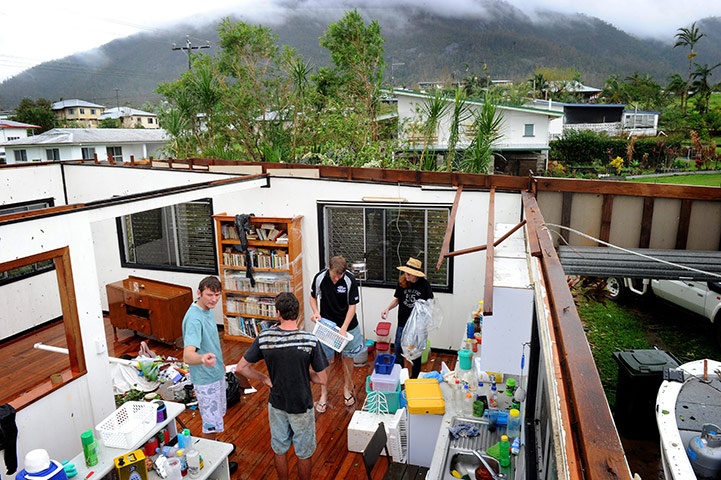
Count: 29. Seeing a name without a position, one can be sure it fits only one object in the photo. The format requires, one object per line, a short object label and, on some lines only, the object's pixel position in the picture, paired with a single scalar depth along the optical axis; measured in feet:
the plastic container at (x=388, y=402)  15.72
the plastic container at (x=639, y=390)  17.20
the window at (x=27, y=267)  24.62
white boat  11.89
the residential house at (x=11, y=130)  126.22
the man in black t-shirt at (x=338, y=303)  17.47
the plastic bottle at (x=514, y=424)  11.77
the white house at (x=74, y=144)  98.94
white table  10.67
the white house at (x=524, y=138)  68.18
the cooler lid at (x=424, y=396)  13.24
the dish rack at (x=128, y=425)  11.20
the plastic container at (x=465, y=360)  15.53
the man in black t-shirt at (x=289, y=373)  12.00
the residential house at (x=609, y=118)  123.85
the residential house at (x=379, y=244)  6.26
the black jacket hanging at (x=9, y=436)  11.07
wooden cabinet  23.59
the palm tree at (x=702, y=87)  137.90
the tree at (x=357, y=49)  50.29
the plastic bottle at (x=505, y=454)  10.86
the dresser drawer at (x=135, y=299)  23.75
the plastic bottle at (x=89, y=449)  10.59
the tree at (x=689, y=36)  206.30
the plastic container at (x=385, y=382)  15.56
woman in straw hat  17.87
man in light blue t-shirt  13.14
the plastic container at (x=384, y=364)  16.08
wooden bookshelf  23.43
